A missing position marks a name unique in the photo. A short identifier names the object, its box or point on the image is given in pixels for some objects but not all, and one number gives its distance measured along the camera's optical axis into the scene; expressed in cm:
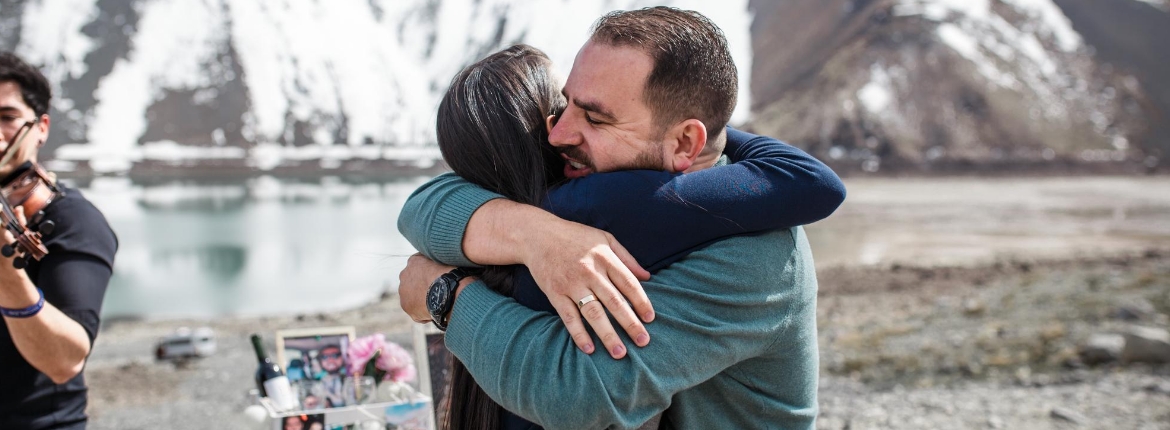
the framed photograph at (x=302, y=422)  284
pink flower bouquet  311
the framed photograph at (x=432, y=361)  313
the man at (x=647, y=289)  138
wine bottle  292
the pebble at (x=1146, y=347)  906
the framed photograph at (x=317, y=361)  308
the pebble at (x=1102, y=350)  937
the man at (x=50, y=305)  245
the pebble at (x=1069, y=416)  728
